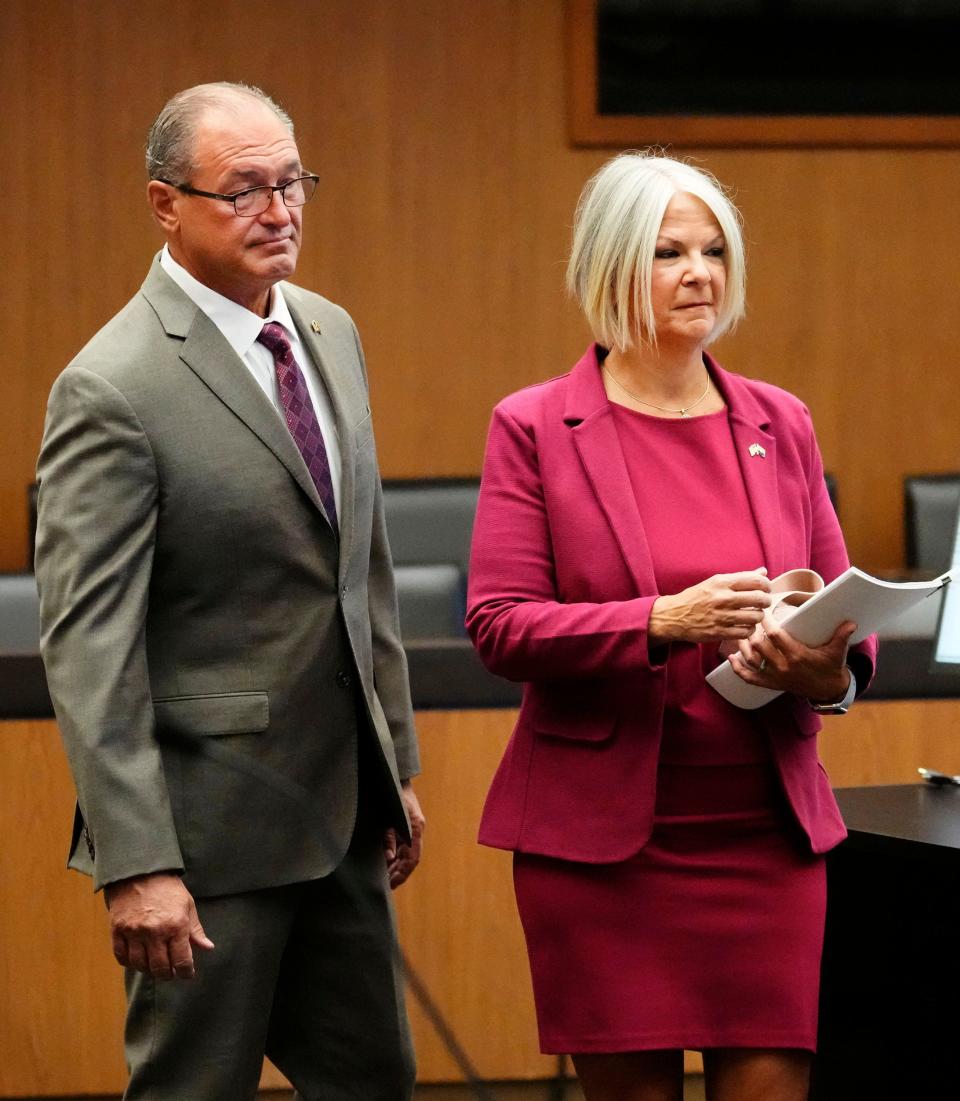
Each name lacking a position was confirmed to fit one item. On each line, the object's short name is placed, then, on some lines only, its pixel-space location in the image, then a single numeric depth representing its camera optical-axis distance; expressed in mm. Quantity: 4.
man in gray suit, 8794
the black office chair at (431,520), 15450
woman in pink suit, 8966
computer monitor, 9456
